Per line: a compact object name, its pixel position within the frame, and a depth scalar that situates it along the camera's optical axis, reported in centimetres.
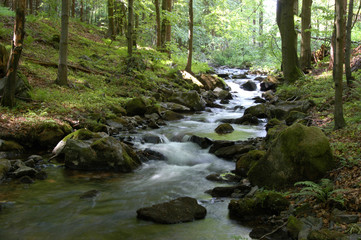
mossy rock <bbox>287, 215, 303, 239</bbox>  408
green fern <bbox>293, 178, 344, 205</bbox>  447
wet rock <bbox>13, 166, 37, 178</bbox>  661
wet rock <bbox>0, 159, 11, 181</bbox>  647
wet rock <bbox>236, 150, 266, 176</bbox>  712
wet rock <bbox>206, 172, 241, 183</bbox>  697
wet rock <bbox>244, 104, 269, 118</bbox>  1367
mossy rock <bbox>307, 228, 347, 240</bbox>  356
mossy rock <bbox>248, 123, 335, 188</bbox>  554
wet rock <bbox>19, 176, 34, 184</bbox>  644
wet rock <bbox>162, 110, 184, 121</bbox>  1369
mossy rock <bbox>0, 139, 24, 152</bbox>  769
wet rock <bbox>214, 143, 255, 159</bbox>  856
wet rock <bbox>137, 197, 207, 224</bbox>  495
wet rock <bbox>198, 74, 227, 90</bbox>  2186
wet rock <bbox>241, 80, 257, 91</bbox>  2242
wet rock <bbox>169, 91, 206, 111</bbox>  1619
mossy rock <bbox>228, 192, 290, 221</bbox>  489
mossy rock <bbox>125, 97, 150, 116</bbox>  1292
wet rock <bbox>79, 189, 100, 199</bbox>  598
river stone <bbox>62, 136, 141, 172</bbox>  758
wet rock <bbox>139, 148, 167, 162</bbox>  866
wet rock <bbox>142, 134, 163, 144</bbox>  1005
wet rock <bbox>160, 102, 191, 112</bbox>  1546
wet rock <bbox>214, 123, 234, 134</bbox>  1140
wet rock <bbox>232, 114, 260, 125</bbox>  1288
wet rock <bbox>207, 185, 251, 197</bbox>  602
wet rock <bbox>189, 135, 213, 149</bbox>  974
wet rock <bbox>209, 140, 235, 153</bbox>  916
